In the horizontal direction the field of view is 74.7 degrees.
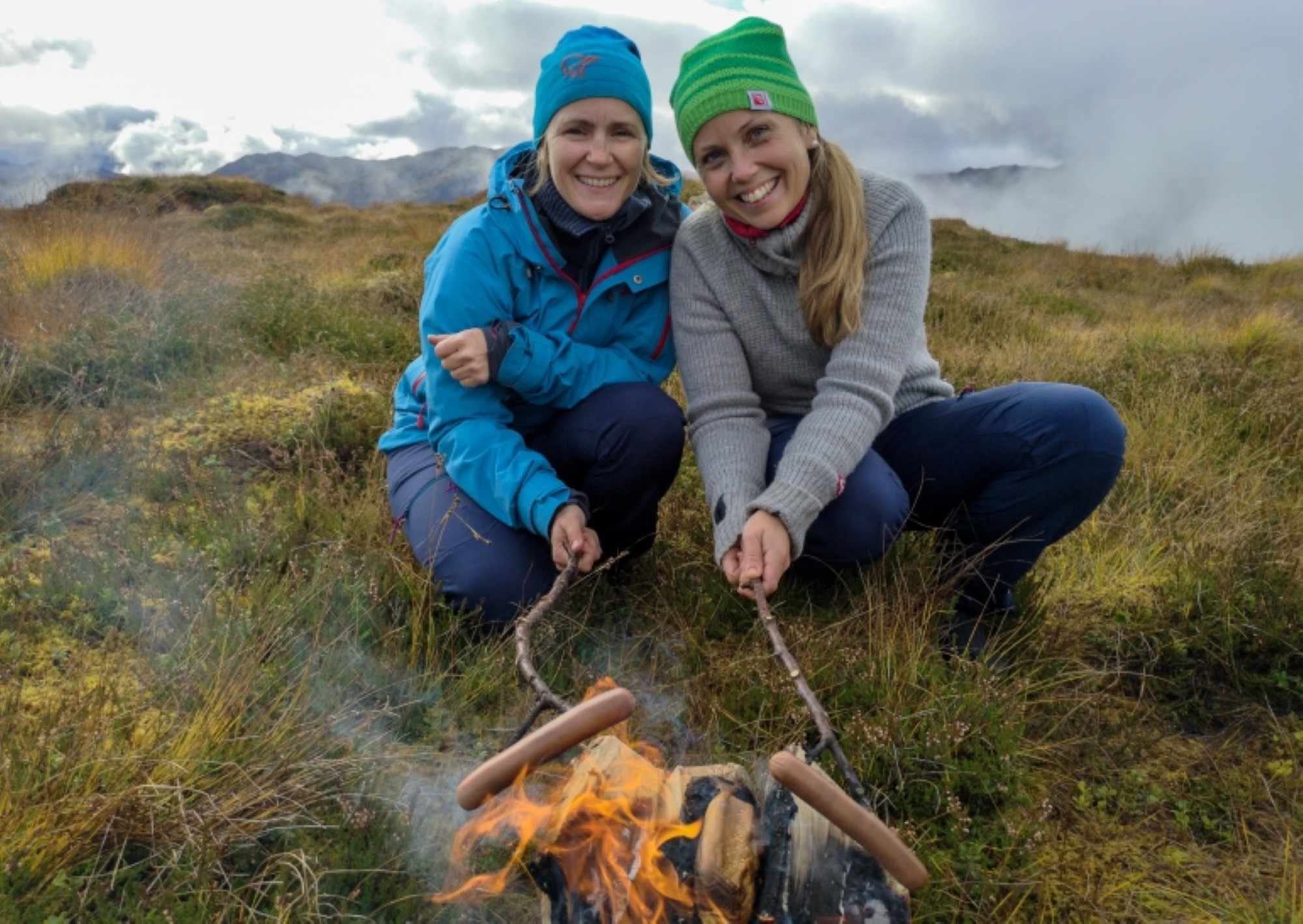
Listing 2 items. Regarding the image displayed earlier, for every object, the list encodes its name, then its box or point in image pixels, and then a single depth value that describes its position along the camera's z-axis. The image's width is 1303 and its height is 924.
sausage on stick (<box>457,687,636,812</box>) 1.55
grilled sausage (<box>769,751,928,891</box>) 1.46
